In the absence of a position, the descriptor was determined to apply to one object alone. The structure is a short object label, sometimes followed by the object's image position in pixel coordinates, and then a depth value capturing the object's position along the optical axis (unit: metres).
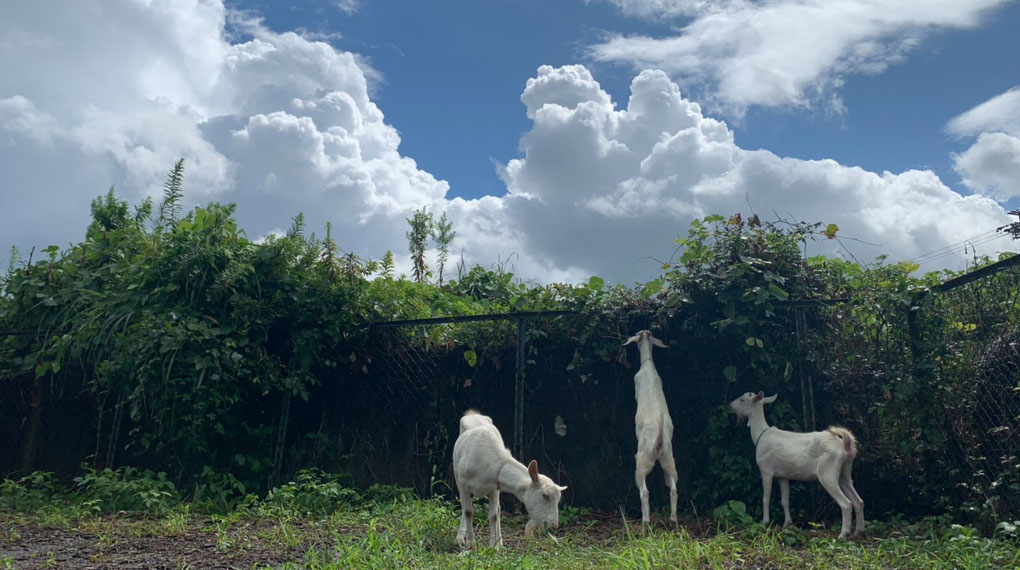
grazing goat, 4.79
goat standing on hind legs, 5.73
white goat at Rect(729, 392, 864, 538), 5.34
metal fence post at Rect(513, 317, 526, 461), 7.05
